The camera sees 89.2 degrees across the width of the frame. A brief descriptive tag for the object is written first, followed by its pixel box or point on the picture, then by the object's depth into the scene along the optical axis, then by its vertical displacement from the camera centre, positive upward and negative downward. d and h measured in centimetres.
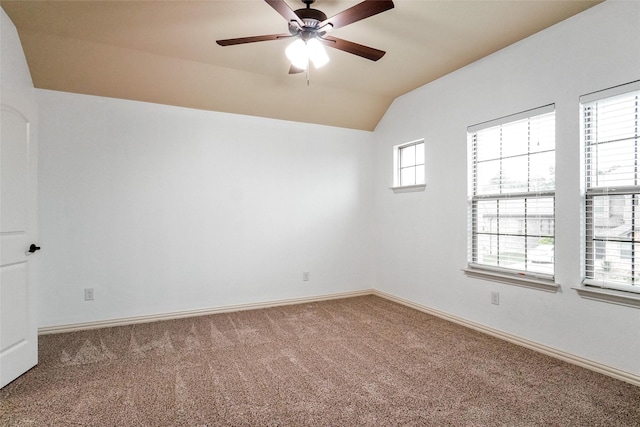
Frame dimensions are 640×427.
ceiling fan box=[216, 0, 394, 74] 192 +119
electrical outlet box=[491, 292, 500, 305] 313 -86
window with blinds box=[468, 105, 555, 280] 279 +14
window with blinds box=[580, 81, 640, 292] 229 +17
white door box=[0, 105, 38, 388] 226 -24
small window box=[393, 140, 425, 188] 423 +62
